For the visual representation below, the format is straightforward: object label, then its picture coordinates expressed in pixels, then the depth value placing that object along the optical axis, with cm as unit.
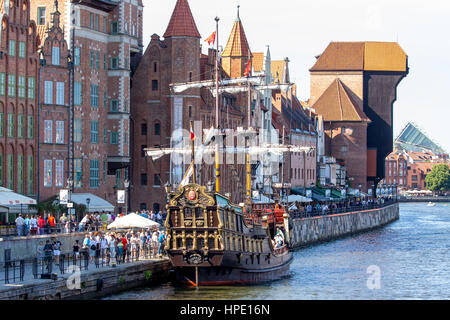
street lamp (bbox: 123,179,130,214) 8341
